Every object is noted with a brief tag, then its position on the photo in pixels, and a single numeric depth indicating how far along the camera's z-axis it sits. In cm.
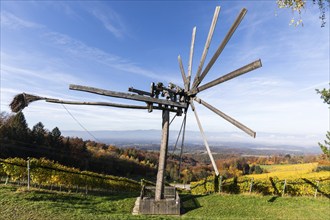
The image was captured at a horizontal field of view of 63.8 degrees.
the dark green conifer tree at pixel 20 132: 4894
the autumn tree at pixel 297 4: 632
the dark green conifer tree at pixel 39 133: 5575
